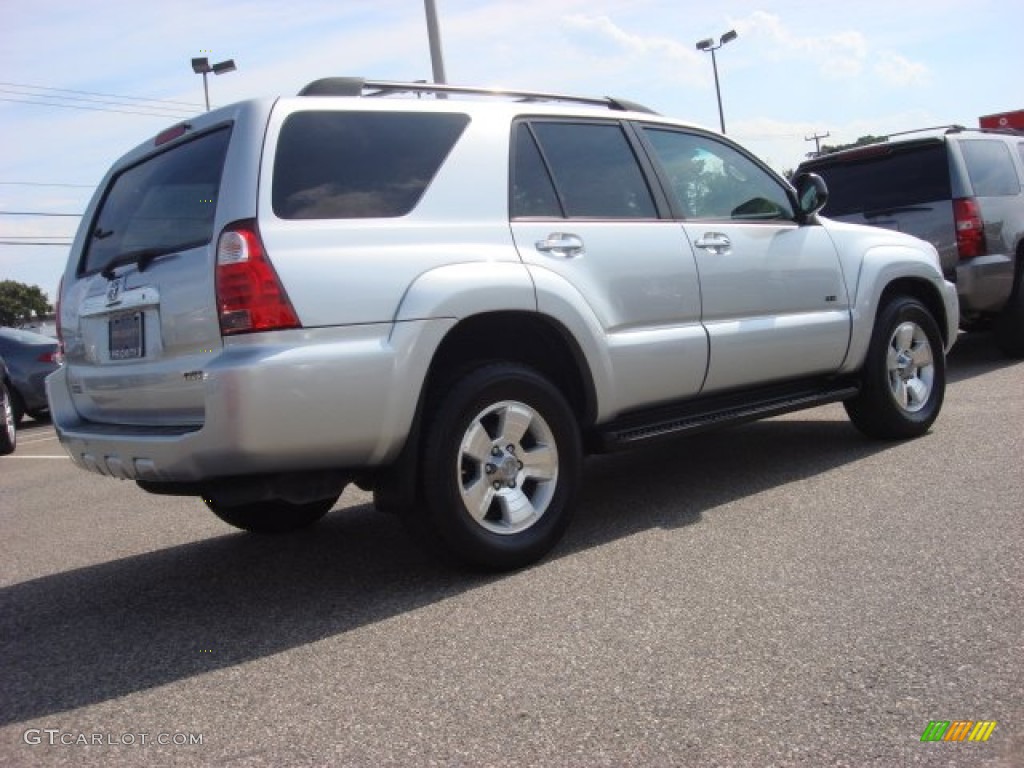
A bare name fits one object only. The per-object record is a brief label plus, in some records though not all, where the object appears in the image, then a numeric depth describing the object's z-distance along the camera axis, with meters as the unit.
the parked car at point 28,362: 12.97
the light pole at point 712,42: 38.76
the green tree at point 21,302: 78.38
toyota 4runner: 3.51
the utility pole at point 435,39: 15.13
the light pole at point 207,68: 26.56
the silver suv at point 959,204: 8.37
